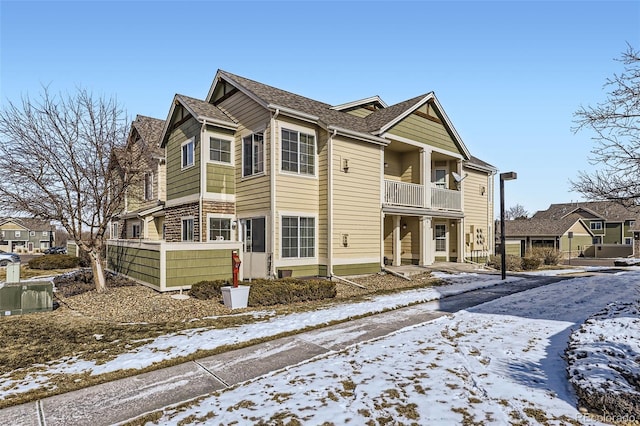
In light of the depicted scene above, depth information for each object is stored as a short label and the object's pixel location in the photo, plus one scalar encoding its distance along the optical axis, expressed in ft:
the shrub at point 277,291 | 35.04
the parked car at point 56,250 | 181.68
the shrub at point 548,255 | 85.35
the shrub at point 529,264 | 68.39
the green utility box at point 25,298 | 32.42
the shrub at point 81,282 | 44.48
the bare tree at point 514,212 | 362.18
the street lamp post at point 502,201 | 51.13
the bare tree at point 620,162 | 26.66
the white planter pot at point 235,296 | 33.12
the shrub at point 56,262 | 77.30
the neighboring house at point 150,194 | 66.25
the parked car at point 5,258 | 103.96
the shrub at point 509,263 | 67.97
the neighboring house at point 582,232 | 150.41
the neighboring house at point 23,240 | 249.41
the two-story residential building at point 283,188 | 45.24
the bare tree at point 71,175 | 40.24
